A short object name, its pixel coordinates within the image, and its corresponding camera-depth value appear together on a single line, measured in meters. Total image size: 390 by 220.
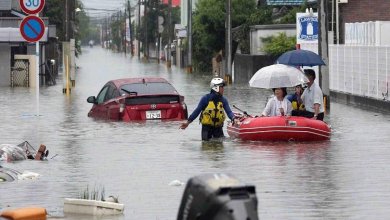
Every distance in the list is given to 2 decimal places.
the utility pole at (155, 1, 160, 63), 136.62
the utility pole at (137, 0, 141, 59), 152.38
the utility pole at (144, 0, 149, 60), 141.00
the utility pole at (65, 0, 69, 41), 59.20
